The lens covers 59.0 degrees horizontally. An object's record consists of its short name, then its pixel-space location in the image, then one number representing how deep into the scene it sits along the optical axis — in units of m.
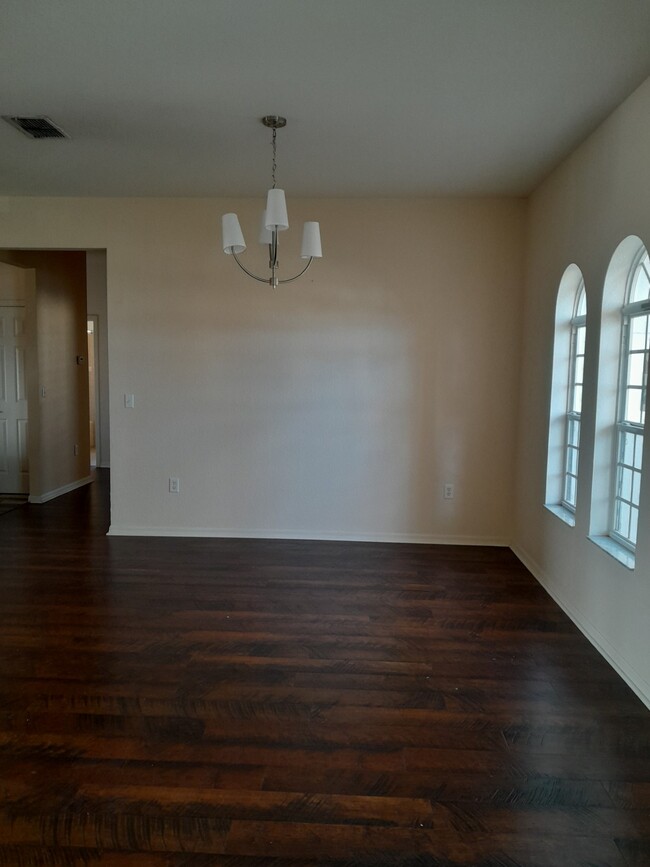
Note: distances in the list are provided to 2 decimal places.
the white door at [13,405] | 6.21
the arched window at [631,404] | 2.90
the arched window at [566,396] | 3.76
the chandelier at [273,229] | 2.81
